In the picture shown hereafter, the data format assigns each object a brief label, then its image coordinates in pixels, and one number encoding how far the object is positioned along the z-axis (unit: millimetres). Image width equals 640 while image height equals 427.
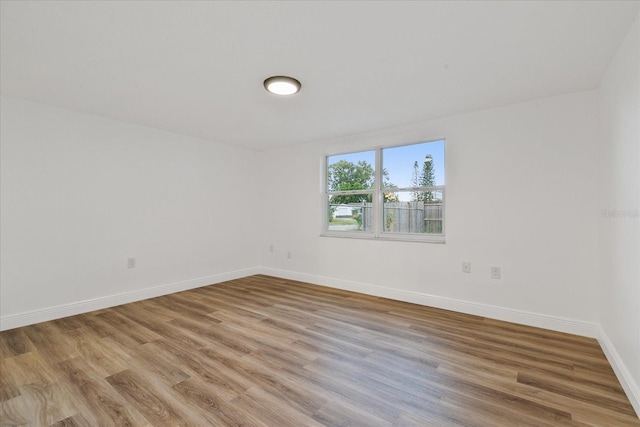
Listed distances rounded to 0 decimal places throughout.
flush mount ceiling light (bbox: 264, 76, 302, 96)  2424
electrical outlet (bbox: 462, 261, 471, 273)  3221
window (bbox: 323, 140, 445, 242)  3596
